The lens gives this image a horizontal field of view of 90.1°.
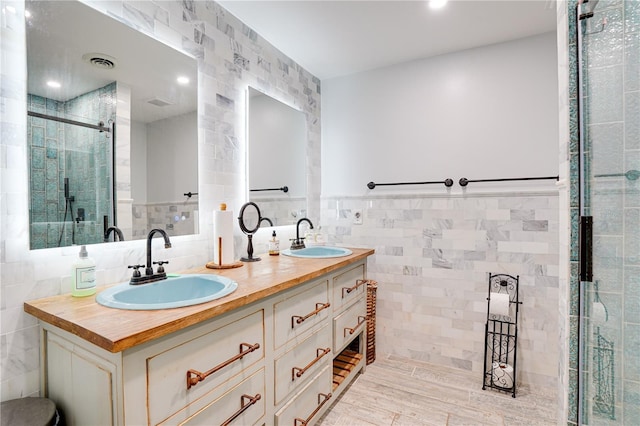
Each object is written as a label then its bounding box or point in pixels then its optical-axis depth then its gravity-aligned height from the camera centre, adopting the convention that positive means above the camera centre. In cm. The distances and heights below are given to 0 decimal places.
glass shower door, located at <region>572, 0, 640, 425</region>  96 +0
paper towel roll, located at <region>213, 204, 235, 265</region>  171 -14
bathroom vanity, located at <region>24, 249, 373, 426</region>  87 -49
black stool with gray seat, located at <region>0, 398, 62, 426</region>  91 -60
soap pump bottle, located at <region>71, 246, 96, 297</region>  116 -23
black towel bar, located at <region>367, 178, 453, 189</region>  248 +22
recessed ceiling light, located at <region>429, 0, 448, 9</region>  190 +124
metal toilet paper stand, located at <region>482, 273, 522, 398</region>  222 -93
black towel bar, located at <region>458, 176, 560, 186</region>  220 +22
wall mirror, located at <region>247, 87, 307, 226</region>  225 +42
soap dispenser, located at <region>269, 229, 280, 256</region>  223 -25
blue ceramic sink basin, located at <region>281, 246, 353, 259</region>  230 -30
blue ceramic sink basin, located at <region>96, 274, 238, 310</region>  105 -31
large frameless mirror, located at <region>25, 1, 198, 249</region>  119 +36
